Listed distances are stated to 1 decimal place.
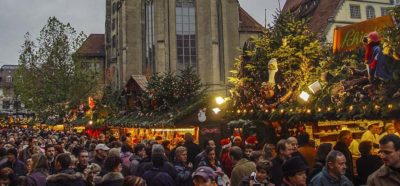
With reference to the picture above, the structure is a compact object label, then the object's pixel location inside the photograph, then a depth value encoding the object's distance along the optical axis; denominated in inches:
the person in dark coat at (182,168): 271.0
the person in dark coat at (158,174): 248.5
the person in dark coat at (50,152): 375.1
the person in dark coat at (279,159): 243.4
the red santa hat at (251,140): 498.9
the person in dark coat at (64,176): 215.6
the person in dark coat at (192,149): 411.8
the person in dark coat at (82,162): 300.7
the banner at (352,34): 431.2
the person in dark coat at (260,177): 219.9
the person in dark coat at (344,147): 319.5
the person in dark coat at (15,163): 334.6
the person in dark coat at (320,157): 248.5
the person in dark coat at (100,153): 332.8
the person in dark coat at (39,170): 253.3
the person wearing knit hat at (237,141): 450.9
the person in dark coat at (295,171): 173.9
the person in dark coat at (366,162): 289.7
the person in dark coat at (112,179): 203.0
